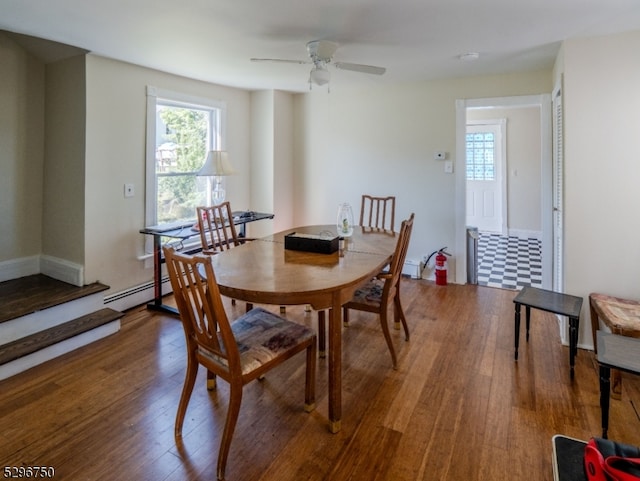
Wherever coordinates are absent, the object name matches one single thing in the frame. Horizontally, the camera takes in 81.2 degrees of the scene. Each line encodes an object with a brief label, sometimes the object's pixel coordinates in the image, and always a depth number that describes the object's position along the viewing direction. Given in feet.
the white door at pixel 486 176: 22.29
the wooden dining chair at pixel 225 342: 5.37
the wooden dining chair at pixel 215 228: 10.61
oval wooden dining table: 5.88
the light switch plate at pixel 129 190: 11.59
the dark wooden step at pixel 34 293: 8.96
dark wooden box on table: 8.12
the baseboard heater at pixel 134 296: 11.41
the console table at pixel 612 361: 5.62
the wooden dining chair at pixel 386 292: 8.13
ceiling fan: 8.98
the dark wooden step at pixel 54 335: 8.18
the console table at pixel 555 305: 7.72
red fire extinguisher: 14.06
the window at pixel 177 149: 12.28
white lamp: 12.57
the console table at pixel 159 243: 11.35
